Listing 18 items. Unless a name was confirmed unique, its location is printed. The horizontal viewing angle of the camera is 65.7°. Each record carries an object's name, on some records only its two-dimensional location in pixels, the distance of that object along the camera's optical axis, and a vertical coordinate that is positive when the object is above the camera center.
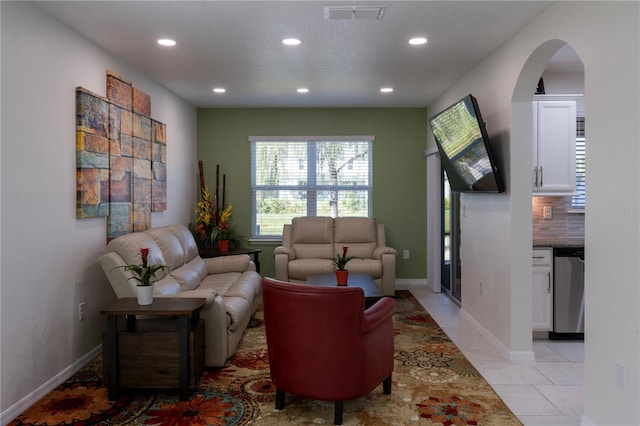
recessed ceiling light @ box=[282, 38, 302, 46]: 3.77 +1.25
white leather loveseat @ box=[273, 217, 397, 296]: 5.95 -0.57
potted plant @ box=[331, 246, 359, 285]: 4.40 -0.62
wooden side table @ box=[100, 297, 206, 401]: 3.05 -0.92
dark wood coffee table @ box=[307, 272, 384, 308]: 4.00 -0.73
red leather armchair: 2.61 -0.74
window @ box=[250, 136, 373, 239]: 6.95 +0.34
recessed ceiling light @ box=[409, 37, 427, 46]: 3.76 +1.26
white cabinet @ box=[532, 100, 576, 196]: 4.23 +0.59
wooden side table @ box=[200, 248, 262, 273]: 5.87 -0.59
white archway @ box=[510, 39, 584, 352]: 3.78 +0.02
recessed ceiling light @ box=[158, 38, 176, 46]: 3.76 +1.25
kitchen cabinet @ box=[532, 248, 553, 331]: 4.21 -0.69
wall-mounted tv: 3.78 +0.48
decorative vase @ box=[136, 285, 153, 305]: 3.12 -0.57
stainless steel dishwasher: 4.20 -0.66
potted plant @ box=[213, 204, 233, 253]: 6.06 -0.36
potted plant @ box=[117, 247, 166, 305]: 3.12 -0.49
